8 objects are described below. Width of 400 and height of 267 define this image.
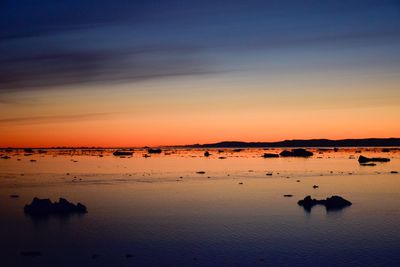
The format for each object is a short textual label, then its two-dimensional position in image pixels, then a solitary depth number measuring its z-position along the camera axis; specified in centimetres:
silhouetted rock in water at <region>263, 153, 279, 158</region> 8568
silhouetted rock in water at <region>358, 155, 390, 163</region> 6350
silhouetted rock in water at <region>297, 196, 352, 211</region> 2455
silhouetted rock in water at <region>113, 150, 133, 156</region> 10700
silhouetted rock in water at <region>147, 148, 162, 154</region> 12888
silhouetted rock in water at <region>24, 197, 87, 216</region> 2297
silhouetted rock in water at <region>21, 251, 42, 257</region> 1515
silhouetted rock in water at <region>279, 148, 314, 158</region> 8856
